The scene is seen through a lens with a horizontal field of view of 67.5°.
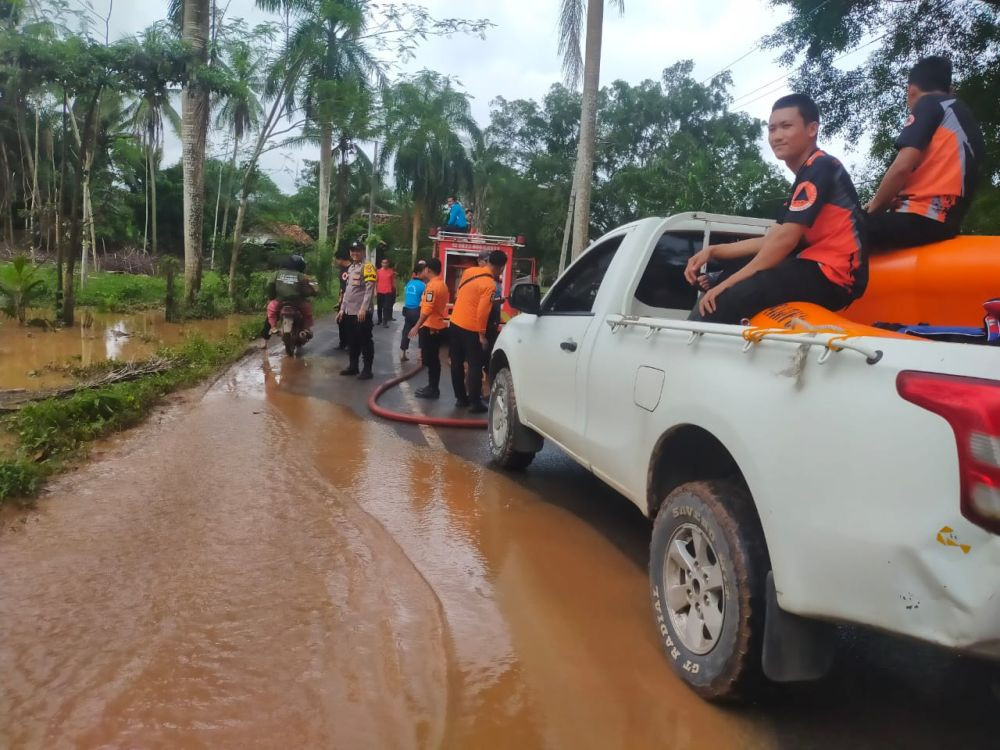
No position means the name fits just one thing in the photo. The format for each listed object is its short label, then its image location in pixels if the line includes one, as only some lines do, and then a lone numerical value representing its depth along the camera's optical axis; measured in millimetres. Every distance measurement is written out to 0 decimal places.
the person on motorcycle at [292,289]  11555
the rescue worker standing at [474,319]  7820
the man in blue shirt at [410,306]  12910
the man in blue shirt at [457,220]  16984
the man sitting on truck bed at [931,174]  3363
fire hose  7484
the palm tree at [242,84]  14078
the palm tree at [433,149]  32003
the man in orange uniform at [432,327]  8883
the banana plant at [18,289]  12969
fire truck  15313
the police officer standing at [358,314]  9875
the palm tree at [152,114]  12273
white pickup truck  1859
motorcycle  11375
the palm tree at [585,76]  14484
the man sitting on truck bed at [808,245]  3158
